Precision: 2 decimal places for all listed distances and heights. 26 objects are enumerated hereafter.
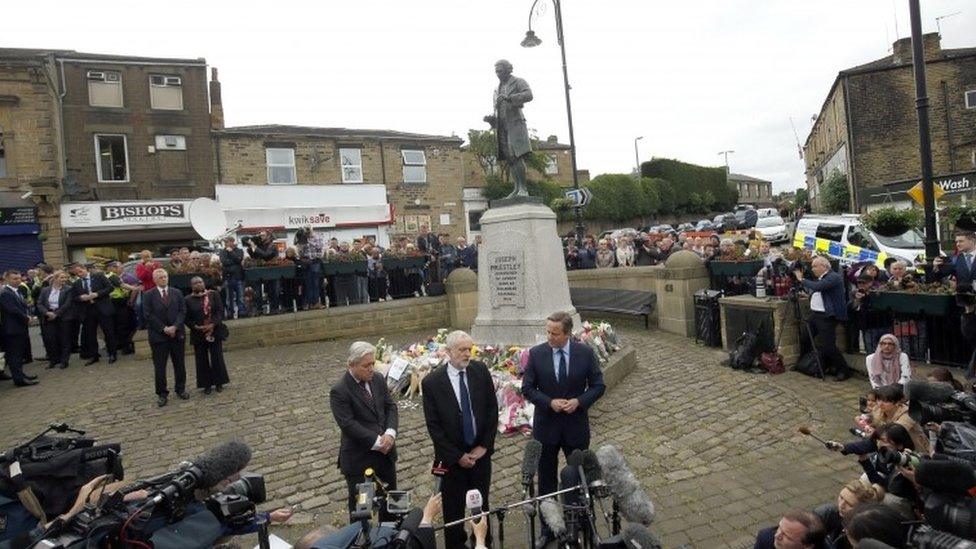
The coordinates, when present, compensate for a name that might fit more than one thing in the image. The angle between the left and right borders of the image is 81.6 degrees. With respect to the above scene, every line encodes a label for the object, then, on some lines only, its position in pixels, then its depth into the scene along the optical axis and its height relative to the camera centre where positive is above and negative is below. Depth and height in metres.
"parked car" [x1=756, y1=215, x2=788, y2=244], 27.60 +0.97
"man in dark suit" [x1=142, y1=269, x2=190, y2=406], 8.07 -0.40
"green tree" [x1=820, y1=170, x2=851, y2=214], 30.96 +2.61
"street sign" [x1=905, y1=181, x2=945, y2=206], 10.52 +0.78
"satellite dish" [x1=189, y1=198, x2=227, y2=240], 15.41 +2.08
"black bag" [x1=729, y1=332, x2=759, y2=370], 8.88 -1.65
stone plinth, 9.39 -0.13
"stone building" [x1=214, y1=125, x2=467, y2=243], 26.20 +5.46
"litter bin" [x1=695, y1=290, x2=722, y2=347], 10.51 -1.24
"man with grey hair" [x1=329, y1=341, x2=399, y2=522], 4.21 -1.09
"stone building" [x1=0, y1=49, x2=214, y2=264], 21.47 +6.36
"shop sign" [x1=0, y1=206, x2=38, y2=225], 20.89 +3.46
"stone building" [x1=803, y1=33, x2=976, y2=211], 27.53 +5.90
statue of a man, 9.98 +2.64
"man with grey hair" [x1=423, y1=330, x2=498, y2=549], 4.17 -1.12
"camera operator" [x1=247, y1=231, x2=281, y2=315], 12.15 +0.74
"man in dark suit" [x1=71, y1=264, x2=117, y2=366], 10.94 -0.18
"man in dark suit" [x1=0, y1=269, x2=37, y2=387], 9.59 -0.35
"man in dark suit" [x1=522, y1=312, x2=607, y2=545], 4.62 -1.04
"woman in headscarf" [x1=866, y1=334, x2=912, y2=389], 6.43 -1.46
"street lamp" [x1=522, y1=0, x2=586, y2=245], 13.98 +5.53
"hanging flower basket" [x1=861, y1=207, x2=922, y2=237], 13.27 +0.41
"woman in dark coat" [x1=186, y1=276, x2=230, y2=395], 8.41 -0.59
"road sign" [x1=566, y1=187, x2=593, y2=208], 14.96 +1.76
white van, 14.70 -0.02
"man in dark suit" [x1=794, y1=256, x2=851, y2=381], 8.24 -0.99
